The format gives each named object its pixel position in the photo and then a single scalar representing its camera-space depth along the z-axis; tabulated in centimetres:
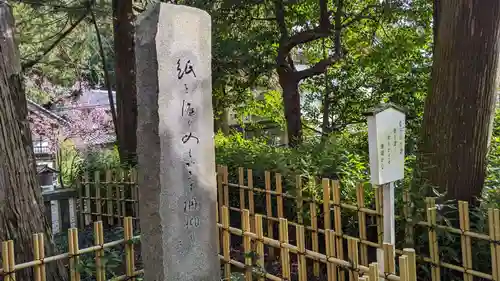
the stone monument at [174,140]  298
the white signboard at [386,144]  334
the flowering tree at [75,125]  1836
